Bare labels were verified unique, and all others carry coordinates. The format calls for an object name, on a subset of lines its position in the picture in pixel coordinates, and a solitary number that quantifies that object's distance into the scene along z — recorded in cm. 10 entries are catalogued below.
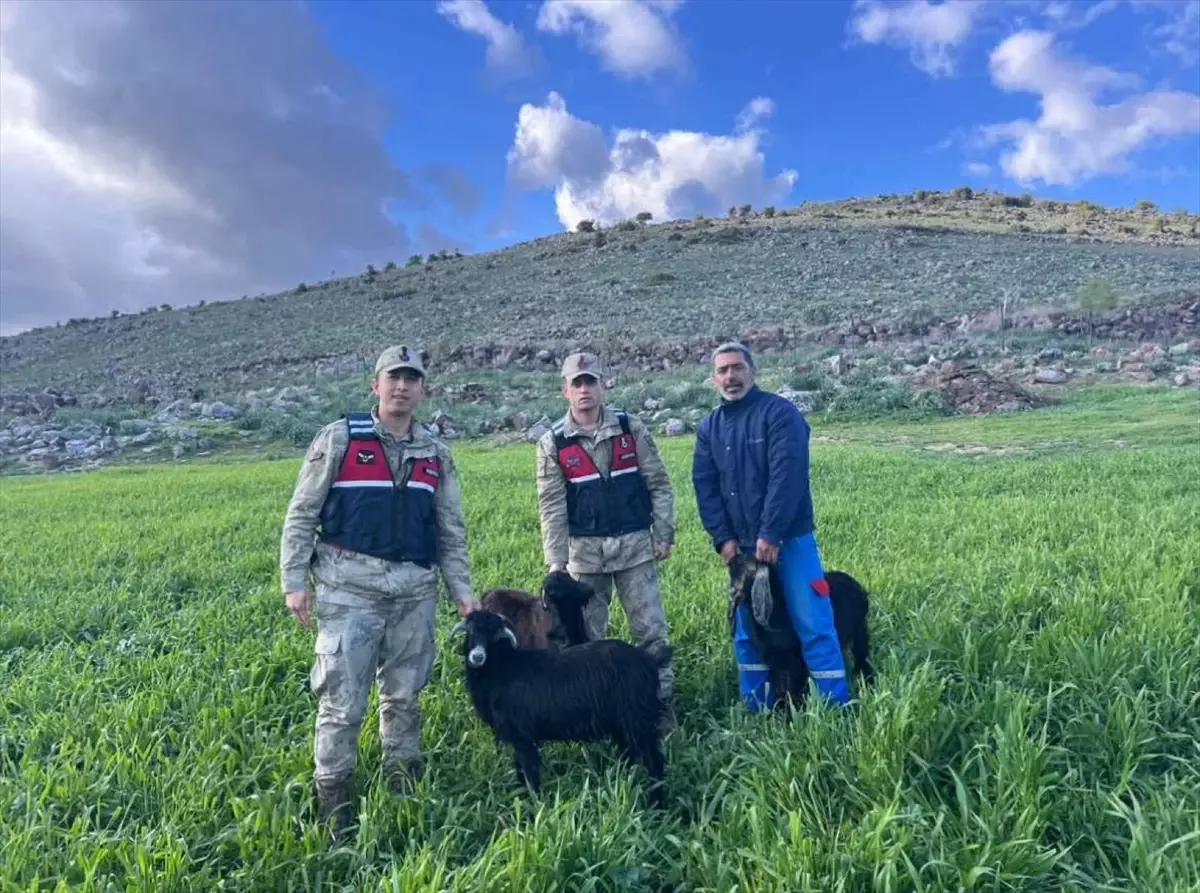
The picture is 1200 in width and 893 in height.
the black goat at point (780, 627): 417
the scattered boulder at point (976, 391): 1866
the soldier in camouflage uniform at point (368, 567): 357
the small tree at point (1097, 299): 2620
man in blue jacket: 407
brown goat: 401
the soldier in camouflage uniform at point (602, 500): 445
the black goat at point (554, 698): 357
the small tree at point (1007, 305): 2593
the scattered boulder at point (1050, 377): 2077
